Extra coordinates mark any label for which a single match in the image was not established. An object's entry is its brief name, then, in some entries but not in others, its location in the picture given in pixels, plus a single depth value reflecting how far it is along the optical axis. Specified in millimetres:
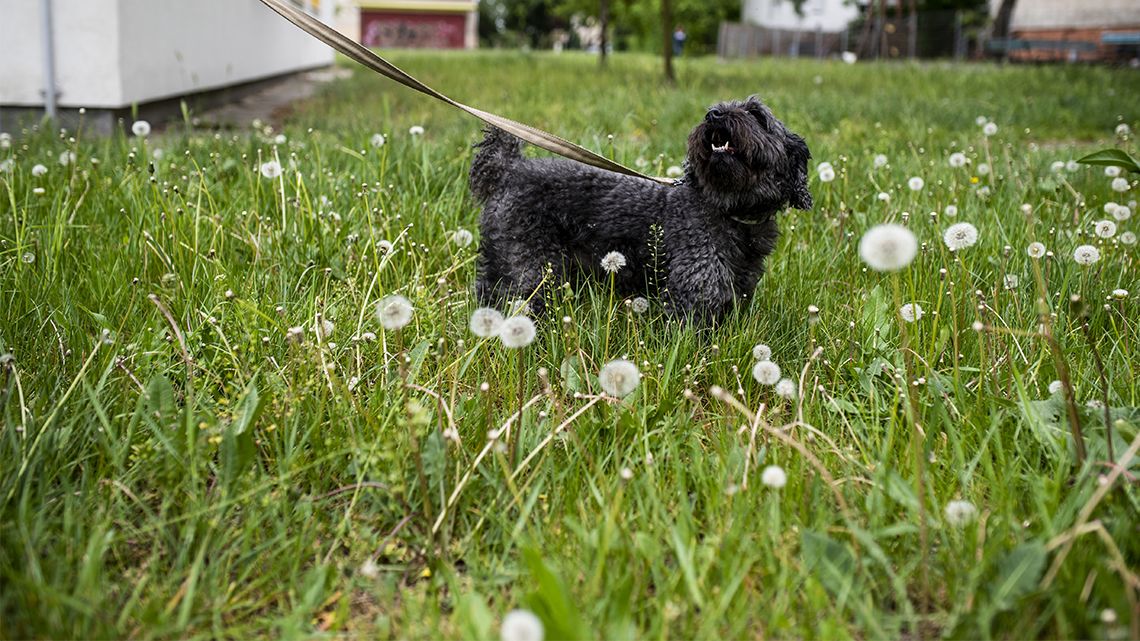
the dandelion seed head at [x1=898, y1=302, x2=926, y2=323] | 2820
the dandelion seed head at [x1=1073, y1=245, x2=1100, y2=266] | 3078
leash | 2816
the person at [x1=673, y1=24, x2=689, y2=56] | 47469
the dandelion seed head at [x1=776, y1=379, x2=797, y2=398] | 2354
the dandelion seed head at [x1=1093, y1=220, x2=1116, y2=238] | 3479
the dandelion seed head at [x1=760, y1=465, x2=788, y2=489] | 1878
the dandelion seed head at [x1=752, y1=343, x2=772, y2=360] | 2830
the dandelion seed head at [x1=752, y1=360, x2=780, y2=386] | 2326
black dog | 3211
